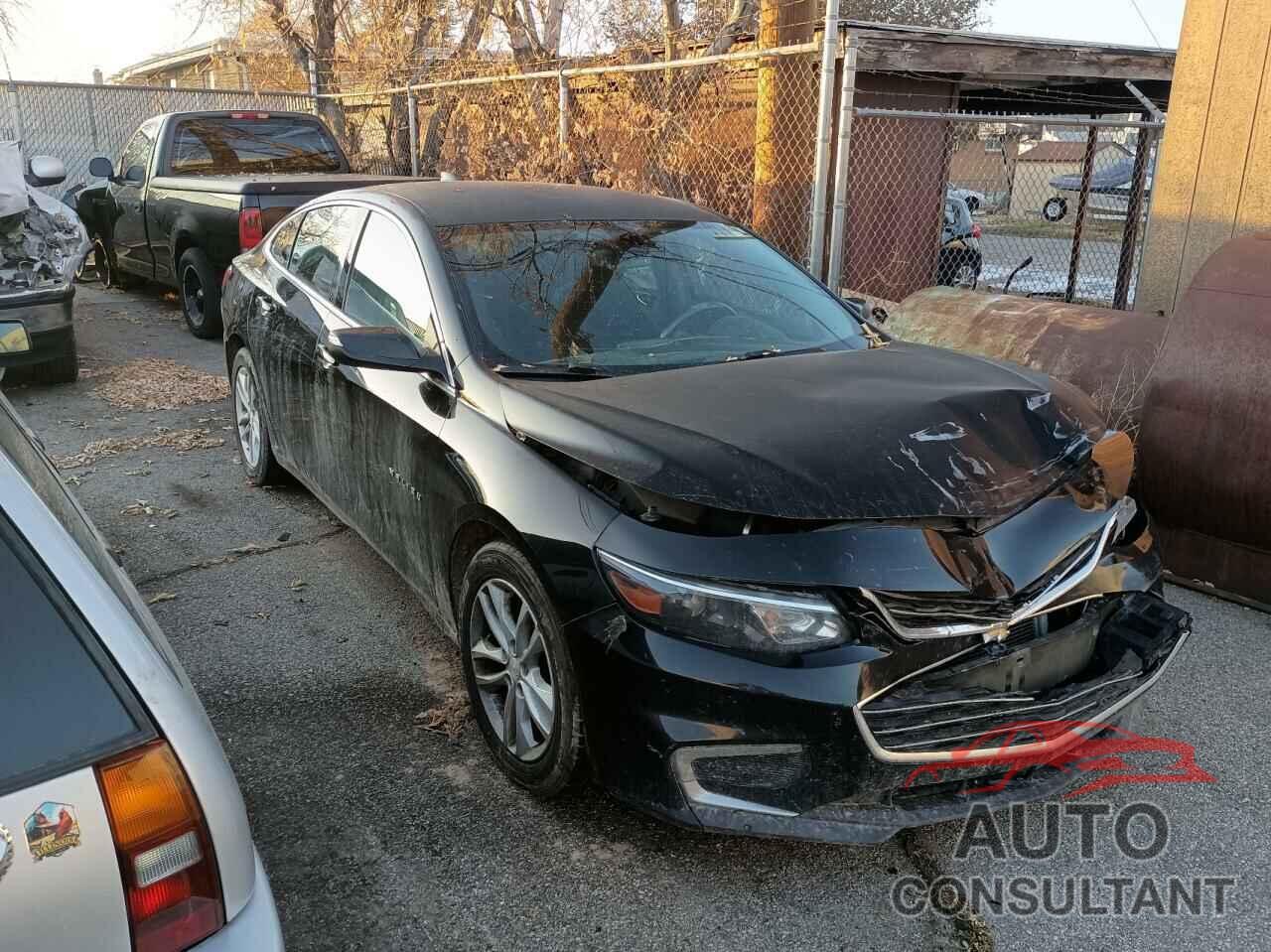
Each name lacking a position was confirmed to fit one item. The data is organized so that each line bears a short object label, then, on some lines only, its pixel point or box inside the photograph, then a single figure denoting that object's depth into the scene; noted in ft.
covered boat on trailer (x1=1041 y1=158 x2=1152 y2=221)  42.65
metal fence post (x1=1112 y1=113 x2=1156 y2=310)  33.96
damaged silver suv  23.53
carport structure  31.04
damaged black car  7.82
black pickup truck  27.55
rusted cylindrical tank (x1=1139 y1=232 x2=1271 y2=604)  13.44
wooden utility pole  24.99
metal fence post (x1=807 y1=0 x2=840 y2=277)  20.92
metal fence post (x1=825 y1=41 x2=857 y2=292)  21.58
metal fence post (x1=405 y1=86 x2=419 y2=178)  40.65
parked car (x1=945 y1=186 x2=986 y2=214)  55.01
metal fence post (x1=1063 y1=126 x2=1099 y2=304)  34.78
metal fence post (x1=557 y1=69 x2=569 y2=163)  30.94
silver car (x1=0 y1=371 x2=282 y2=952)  4.54
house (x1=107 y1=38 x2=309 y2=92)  56.49
